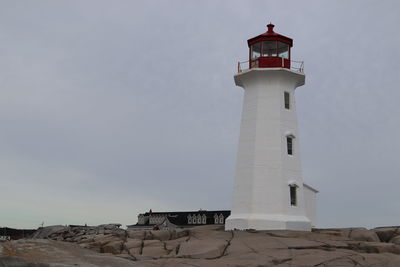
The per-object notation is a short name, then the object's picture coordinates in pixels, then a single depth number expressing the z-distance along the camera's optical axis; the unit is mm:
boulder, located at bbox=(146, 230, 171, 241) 23969
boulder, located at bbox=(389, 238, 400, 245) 24233
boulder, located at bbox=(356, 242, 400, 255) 20875
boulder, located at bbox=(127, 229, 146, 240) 24006
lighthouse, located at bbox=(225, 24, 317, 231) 25594
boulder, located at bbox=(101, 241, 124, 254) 20922
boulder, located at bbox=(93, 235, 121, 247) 22316
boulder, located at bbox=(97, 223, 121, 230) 32688
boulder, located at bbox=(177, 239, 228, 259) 18516
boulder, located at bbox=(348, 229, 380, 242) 24609
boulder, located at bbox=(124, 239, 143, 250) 21220
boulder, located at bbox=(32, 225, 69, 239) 32469
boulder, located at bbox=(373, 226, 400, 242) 25656
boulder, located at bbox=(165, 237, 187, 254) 20461
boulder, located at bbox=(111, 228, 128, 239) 24094
